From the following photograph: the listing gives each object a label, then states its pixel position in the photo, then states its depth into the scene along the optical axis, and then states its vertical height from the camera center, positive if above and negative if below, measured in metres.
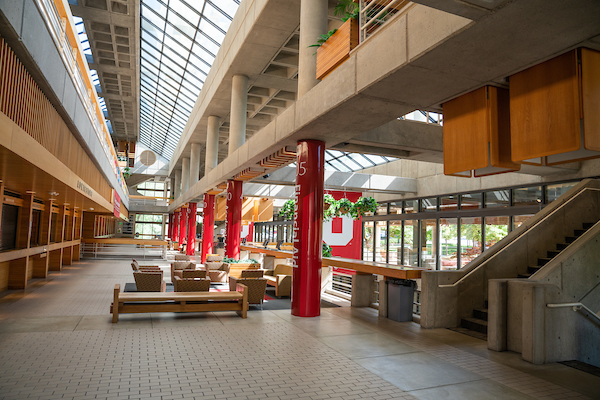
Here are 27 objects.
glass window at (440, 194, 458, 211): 14.66 +1.23
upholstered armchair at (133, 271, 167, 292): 9.87 -1.27
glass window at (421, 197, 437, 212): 15.84 +1.23
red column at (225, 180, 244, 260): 15.00 +0.45
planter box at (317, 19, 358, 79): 6.39 +3.01
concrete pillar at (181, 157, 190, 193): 29.65 +3.97
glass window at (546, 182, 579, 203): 10.82 +1.34
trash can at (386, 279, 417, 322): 8.02 -1.24
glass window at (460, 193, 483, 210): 13.67 +1.23
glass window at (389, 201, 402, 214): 17.81 +1.22
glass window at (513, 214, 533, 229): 12.07 +0.58
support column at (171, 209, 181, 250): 41.19 +0.22
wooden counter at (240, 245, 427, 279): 7.50 -0.65
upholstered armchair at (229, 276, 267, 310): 8.79 -1.20
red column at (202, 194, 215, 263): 20.86 +0.29
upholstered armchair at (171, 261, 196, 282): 13.45 -1.21
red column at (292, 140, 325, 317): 8.20 +0.00
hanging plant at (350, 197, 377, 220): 11.30 +0.75
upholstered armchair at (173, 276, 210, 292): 8.93 -1.20
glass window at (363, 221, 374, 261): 20.05 -0.32
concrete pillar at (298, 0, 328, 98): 8.25 +3.94
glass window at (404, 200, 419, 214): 16.75 +1.20
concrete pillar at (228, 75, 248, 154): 14.14 +4.04
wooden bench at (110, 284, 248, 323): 7.35 -1.38
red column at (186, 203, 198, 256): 27.66 -0.26
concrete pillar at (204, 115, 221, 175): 18.86 +4.04
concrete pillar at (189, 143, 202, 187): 24.69 +3.92
